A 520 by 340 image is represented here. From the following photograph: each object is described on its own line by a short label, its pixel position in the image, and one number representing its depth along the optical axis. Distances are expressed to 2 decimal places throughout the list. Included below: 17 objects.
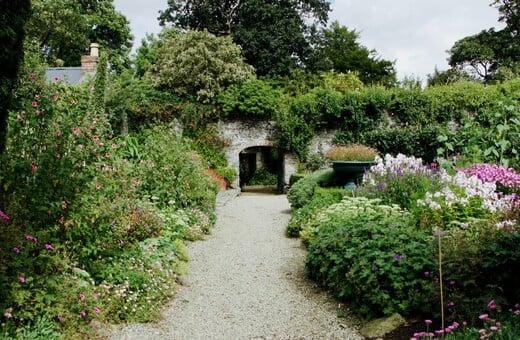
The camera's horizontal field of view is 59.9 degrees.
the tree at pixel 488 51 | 26.38
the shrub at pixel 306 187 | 9.78
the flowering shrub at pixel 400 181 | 6.95
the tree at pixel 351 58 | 25.40
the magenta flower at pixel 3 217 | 3.44
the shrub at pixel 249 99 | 17.03
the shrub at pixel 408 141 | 15.66
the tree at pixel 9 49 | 3.32
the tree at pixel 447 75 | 27.48
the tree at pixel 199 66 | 17.02
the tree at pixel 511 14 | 26.20
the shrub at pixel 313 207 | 8.01
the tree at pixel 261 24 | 22.17
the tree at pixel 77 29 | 20.17
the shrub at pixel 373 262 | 3.94
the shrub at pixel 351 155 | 10.27
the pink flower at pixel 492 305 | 3.13
